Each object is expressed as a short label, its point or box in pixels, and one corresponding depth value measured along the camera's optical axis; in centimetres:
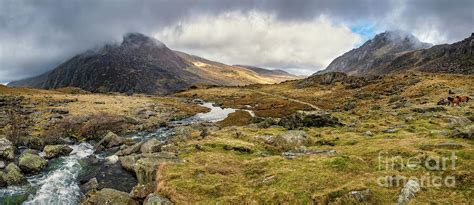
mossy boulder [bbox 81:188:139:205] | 2416
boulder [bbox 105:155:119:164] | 3965
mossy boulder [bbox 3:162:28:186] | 3309
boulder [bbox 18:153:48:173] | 3738
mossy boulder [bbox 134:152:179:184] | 2802
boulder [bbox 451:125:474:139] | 2764
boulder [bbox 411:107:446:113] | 5513
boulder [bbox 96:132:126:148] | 5041
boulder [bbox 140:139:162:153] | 3884
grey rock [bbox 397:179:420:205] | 1751
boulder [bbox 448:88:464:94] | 8256
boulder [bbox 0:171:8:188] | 3250
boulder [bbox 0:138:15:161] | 4208
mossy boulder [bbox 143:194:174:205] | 2139
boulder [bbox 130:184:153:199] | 2445
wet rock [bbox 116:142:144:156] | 4244
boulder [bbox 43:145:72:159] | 4439
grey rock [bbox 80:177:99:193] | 3128
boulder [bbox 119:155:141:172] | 3546
